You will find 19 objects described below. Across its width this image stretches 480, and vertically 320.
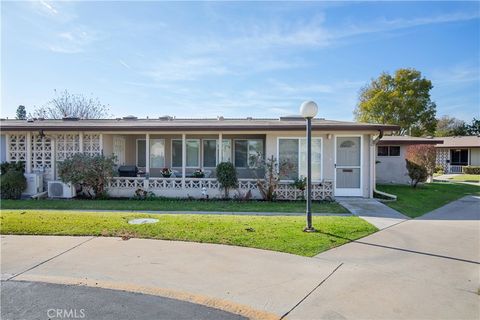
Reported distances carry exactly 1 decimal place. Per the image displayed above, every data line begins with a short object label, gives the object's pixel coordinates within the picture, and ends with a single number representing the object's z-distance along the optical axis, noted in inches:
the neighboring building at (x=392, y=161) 750.5
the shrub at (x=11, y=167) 481.9
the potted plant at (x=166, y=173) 523.8
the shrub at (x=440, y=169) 1244.0
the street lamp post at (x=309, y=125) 275.9
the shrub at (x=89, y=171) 456.1
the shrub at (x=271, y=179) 457.7
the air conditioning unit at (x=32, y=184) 475.2
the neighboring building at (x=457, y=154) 1219.5
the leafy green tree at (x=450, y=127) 1930.4
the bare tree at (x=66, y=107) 1385.3
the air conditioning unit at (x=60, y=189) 468.8
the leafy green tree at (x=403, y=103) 1350.9
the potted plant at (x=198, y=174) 512.4
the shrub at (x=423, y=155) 665.0
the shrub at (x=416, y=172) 651.5
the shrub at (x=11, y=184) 455.5
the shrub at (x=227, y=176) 462.3
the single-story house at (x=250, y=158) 464.4
